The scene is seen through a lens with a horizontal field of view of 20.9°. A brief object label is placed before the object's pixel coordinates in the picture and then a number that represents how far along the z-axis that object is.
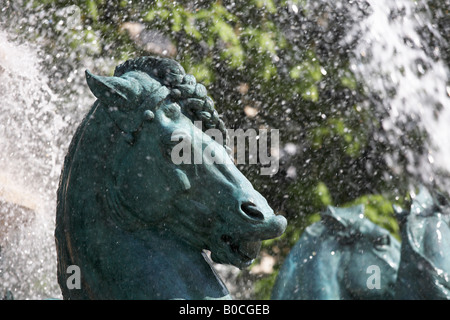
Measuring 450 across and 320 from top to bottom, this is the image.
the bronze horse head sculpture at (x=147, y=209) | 3.64
